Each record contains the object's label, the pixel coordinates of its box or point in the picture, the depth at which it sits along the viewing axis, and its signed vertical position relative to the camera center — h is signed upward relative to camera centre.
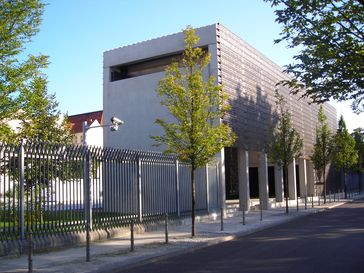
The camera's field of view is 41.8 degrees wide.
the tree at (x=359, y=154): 57.09 +3.23
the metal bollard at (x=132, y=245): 13.19 -1.63
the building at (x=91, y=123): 53.34 +7.66
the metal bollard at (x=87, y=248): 11.57 -1.48
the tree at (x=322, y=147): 37.22 +2.69
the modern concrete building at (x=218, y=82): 26.47 +5.74
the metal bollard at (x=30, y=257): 9.87 -1.41
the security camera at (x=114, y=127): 22.84 +2.83
